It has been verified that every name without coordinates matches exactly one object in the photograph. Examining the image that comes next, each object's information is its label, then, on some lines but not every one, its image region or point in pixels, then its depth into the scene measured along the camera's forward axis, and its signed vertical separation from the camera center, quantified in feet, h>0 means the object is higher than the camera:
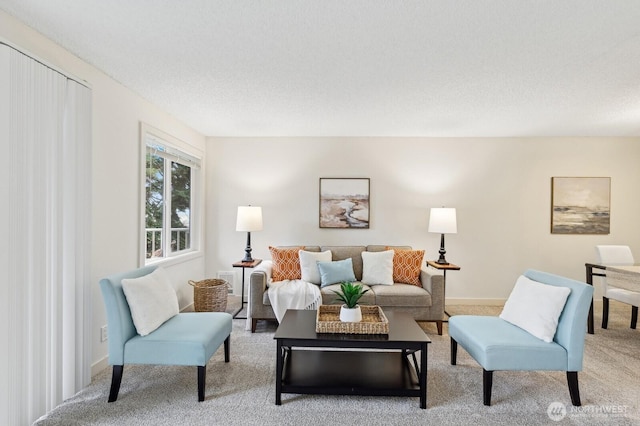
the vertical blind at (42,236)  5.74 -0.61
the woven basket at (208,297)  12.18 -3.39
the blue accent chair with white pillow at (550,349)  6.77 -2.90
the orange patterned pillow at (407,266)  12.29 -2.14
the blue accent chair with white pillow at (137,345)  6.81 -2.94
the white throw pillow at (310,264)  12.18 -2.09
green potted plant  7.55 -2.31
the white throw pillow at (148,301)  7.02 -2.17
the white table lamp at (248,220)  13.15 -0.45
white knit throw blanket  10.82 -3.02
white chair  10.78 -2.62
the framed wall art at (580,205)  14.46 +0.41
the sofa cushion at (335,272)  11.84 -2.32
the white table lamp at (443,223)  13.03 -0.45
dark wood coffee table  6.86 -3.79
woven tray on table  7.26 -2.65
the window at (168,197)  11.36 +0.45
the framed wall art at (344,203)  14.78 +0.36
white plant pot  7.53 -2.47
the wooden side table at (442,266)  12.30 -2.12
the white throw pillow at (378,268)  12.09 -2.18
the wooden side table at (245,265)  12.44 -2.18
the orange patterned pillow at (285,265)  12.41 -2.17
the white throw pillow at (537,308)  7.03 -2.19
